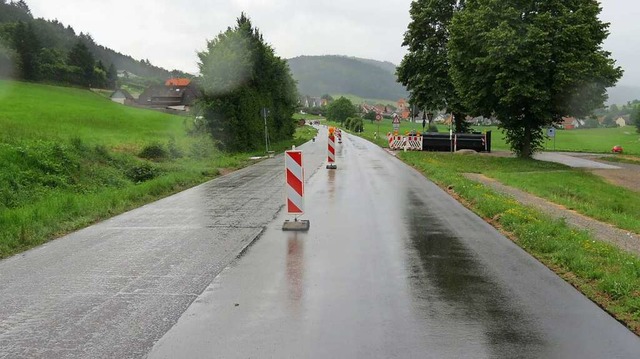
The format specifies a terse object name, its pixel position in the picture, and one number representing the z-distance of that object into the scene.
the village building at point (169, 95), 120.31
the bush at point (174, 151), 24.20
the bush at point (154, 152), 22.55
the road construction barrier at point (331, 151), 22.86
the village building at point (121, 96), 112.41
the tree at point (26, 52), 77.56
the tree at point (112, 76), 133.25
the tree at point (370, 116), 166.98
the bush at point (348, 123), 121.41
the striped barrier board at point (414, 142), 37.50
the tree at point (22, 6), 142.74
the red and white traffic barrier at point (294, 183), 9.91
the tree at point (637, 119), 100.12
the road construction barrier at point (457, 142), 36.53
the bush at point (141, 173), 17.66
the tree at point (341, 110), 162.75
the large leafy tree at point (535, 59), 25.12
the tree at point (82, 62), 97.44
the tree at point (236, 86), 31.23
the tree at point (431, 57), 39.53
